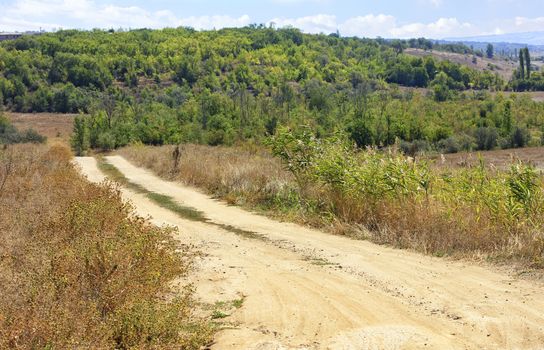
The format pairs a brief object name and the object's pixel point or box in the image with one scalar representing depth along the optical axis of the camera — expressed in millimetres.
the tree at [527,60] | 138075
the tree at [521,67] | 135500
